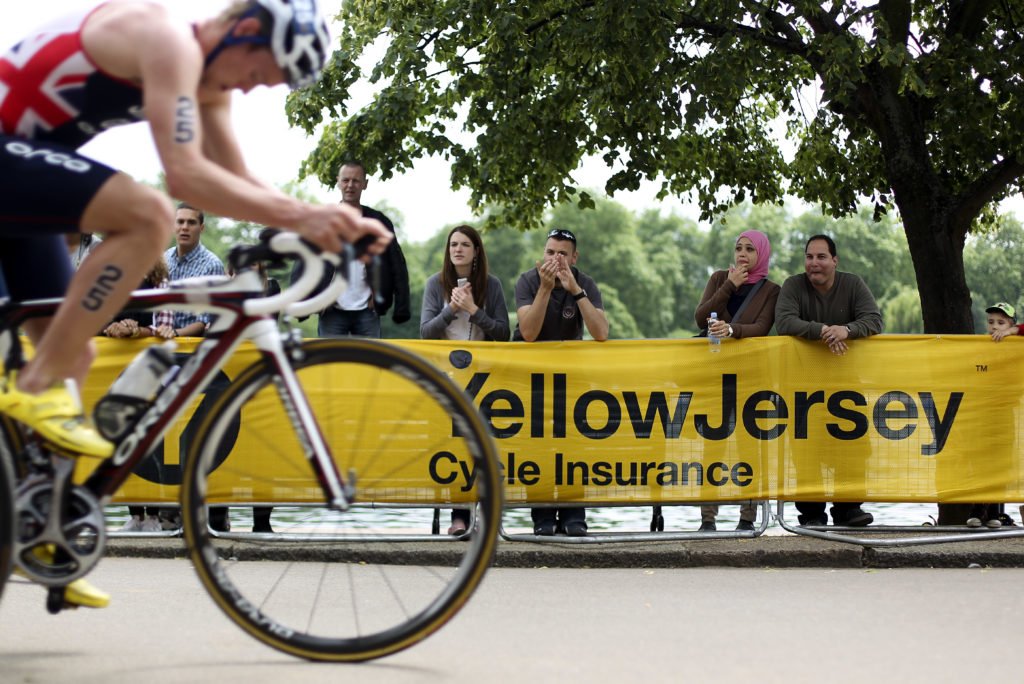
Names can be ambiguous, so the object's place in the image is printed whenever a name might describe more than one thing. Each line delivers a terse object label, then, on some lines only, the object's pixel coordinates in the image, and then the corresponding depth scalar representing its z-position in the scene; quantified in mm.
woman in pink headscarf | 9953
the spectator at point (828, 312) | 9227
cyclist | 4105
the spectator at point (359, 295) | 9844
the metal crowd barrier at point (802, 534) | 8766
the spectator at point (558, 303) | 9656
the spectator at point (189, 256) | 9883
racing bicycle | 4344
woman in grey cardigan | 9812
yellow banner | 9148
